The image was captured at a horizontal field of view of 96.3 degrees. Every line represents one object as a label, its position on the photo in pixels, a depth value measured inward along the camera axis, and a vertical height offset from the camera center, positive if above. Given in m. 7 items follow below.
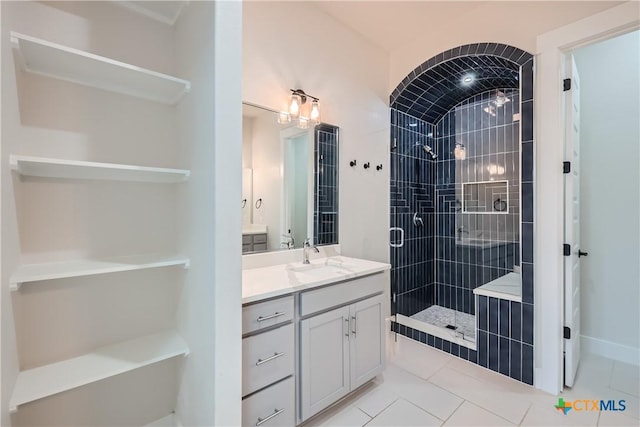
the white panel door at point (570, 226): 2.05 -0.12
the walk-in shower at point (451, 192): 2.97 +0.23
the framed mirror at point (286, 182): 2.01 +0.23
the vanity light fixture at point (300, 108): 2.14 +0.80
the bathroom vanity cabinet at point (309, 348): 1.42 -0.78
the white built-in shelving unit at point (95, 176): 1.01 +0.16
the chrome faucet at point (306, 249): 2.17 -0.29
